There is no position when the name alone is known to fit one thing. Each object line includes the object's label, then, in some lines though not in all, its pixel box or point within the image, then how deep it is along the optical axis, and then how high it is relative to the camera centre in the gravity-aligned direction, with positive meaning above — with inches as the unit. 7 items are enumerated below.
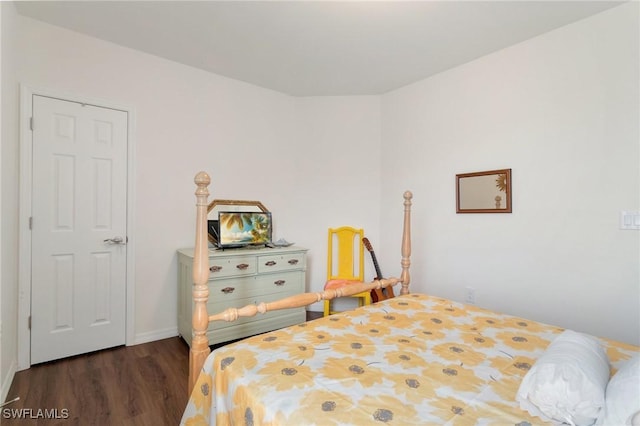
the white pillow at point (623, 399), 28.5 -17.4
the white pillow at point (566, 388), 31.9 -18.2
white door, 91.9 -4.6
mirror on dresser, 118.6 +2.7
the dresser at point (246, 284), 103.8 -25.1
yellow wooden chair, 141.9 -18.1
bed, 33.1 -21.4
